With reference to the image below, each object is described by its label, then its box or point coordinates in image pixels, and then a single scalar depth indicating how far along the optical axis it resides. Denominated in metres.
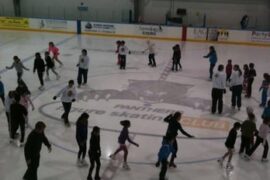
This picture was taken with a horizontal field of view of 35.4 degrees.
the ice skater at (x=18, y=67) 15.06
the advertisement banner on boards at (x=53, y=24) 29.00
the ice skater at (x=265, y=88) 13.61
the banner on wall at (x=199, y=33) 26.77
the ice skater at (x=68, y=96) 11.57
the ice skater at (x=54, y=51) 18.37
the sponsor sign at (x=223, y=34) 26.56
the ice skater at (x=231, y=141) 9.15
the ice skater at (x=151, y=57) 19.41
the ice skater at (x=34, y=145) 7.94
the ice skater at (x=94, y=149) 8.47
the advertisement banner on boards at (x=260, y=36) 26.27
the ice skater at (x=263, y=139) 9.76
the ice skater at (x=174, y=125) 9.39
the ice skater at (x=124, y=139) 9.10
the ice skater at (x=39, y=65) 14.90
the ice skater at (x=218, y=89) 13.10
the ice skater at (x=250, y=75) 14.89
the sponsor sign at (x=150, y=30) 27.55
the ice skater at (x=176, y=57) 18.43
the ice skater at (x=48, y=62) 15.93
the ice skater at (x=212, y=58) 17.17
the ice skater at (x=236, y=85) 13.47
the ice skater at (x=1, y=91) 12.27
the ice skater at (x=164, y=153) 8.73
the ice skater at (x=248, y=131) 9.77
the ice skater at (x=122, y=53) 18.80
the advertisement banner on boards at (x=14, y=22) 29.52
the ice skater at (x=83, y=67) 15.76
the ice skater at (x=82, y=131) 9.01
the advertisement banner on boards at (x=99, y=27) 28.34
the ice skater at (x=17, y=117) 10.09
